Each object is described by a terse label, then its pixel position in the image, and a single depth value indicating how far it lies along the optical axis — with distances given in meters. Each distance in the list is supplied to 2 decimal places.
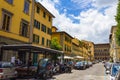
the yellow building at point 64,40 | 23.94
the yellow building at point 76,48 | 31.64
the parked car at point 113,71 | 5.15
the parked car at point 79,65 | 17.03
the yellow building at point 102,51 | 70.20
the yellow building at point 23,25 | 9.91
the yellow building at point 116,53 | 28.73
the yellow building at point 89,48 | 45.90
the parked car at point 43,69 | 8.04
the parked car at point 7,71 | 6.24
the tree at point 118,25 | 11.99
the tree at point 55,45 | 18.79
